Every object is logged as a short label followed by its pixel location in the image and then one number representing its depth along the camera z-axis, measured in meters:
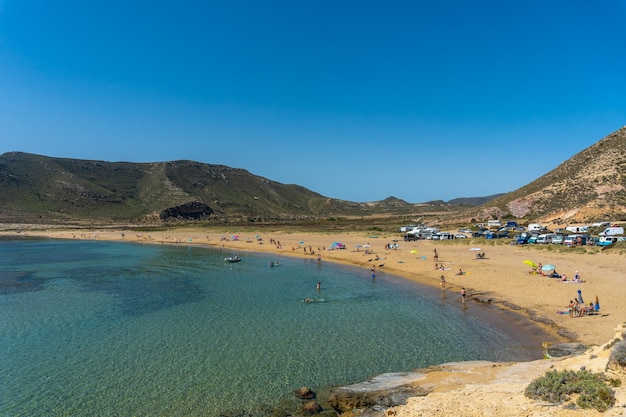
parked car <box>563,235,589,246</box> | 47.31
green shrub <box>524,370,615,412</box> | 9.48
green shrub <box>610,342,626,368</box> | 10.79
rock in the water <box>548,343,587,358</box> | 16.91
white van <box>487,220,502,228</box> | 77.41
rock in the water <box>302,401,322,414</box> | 13.57
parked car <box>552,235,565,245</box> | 49.78
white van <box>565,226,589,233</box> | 56.05
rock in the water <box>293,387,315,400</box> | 14.79
